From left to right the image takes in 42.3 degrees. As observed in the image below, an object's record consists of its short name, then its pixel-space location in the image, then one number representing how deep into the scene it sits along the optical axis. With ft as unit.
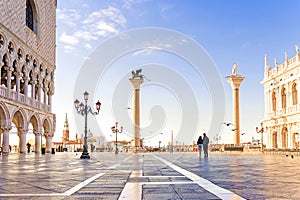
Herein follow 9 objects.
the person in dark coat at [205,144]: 84.02
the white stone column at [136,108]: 191.83
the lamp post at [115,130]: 174.82
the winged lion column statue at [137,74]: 206.08
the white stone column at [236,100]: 204.44
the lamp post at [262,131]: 192.53
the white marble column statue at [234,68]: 217.97
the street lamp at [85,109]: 83.29
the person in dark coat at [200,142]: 94.49
